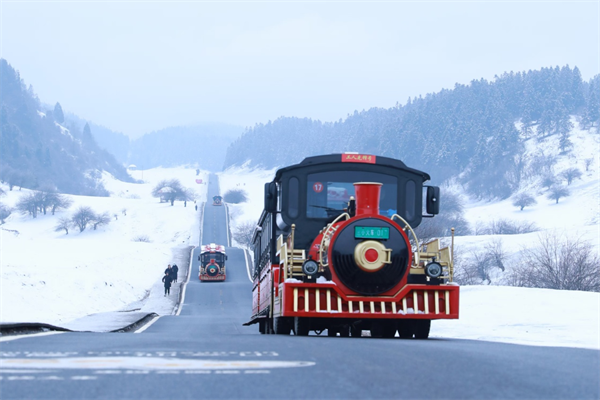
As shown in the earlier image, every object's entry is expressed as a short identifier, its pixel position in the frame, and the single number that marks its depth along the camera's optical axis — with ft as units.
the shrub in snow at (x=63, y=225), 405.39
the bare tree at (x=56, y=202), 457.27
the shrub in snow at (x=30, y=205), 453.99
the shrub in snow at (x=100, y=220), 412.57
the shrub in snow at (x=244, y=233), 338.32
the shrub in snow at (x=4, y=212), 447.83
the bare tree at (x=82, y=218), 407.64
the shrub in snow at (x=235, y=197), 519.19
